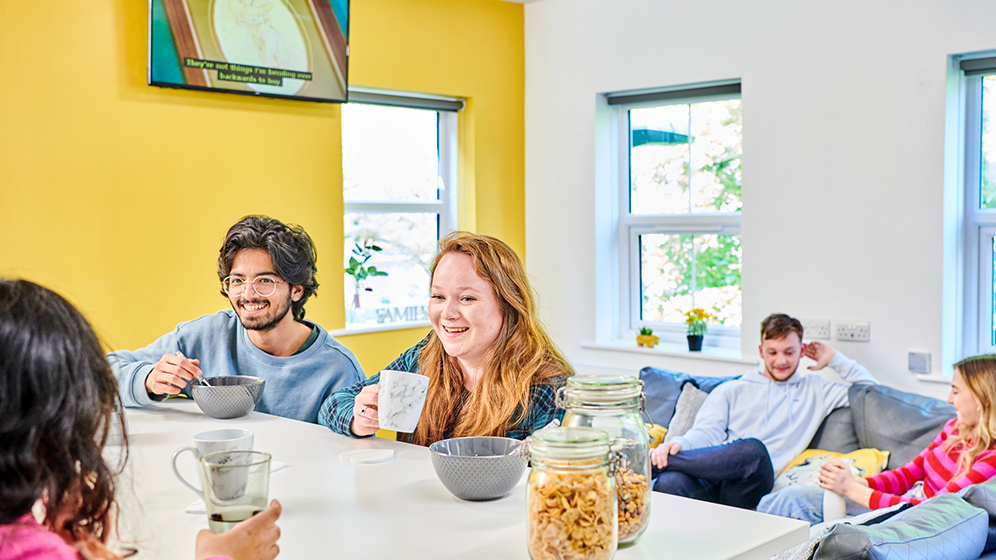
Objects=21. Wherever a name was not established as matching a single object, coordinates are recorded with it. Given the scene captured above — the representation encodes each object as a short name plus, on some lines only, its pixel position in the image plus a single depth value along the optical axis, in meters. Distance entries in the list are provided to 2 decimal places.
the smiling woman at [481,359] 1.66
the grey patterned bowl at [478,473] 1.23
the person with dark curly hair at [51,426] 0.75
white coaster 1.49
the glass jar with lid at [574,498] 0.92
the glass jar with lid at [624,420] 1.06
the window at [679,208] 4.22
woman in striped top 2.39
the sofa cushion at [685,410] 3.56
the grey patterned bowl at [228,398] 1.85
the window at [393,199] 4.29
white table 1.06
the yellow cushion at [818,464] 3.08
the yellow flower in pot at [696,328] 4.19
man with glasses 2.11
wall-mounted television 3.47
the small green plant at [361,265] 4.26
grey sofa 1.46
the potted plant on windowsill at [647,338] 4.38
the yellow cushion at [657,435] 3.63
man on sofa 3.11
